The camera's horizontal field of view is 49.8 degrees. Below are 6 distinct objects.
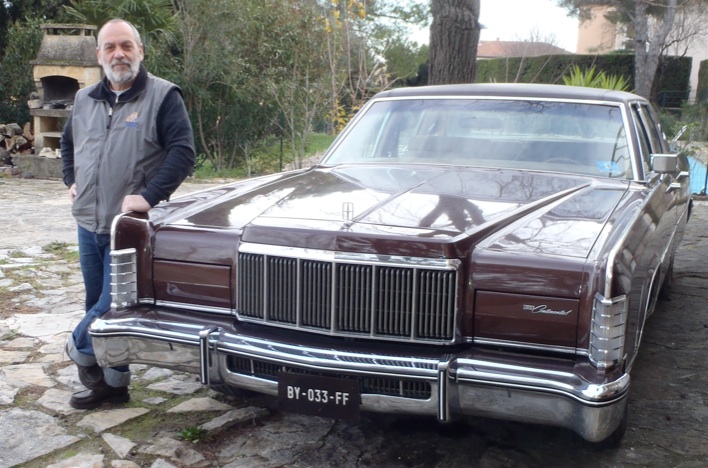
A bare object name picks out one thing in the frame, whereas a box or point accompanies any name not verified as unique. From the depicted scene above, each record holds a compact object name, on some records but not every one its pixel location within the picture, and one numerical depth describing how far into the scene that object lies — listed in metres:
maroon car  2.76
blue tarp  12.79
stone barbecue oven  12.75
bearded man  3.65
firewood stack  14.09
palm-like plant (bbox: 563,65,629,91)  10.74
